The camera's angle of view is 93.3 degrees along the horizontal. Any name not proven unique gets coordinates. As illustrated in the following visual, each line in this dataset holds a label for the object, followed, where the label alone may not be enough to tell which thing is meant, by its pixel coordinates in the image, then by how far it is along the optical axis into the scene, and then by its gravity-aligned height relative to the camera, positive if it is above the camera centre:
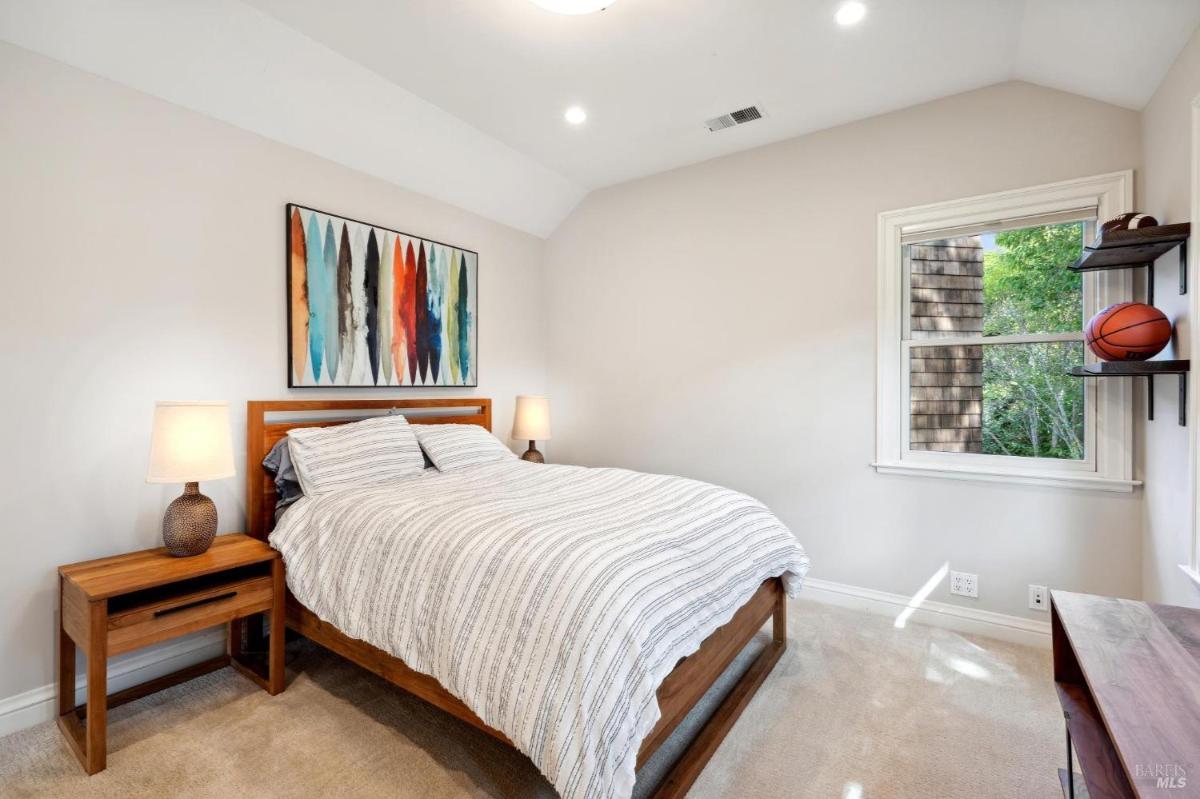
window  2.61 +0.29
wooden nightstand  1.85 -0.77
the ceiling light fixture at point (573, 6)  1.94 +1.35
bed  1.70 -0.93
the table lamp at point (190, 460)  2.11 -0.24
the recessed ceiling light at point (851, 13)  2.22 +1.54
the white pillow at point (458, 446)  3.09 -0.28
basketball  2.04 +0.24
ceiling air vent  3.05 +1.54
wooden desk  0.87 -0.54
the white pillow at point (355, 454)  2.57 -0.28
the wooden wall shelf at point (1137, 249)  1.98 +0.57
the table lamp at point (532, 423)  4.00 -0.18
